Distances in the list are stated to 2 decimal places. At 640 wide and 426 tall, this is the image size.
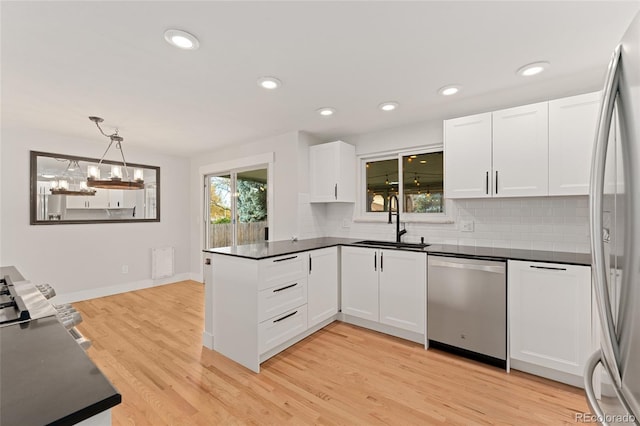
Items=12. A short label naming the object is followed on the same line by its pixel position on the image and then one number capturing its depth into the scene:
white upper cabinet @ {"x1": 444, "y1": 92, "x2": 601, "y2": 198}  2.27
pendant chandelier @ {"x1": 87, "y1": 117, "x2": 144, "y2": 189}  3.06
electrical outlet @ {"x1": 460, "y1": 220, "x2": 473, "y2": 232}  3.07
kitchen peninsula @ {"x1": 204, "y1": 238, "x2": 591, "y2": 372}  2.39
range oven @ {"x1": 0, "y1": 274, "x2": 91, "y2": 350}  1.00
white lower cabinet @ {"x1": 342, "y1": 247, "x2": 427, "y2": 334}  2.78
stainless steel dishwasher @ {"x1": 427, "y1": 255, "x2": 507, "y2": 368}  2.35
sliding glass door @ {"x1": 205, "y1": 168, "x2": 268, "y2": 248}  4.46
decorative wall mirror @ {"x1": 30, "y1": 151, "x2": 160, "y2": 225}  3.82
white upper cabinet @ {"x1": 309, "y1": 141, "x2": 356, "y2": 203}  3.64
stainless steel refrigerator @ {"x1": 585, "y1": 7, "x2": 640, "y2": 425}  0.67
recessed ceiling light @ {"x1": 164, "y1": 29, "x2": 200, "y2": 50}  1.71
